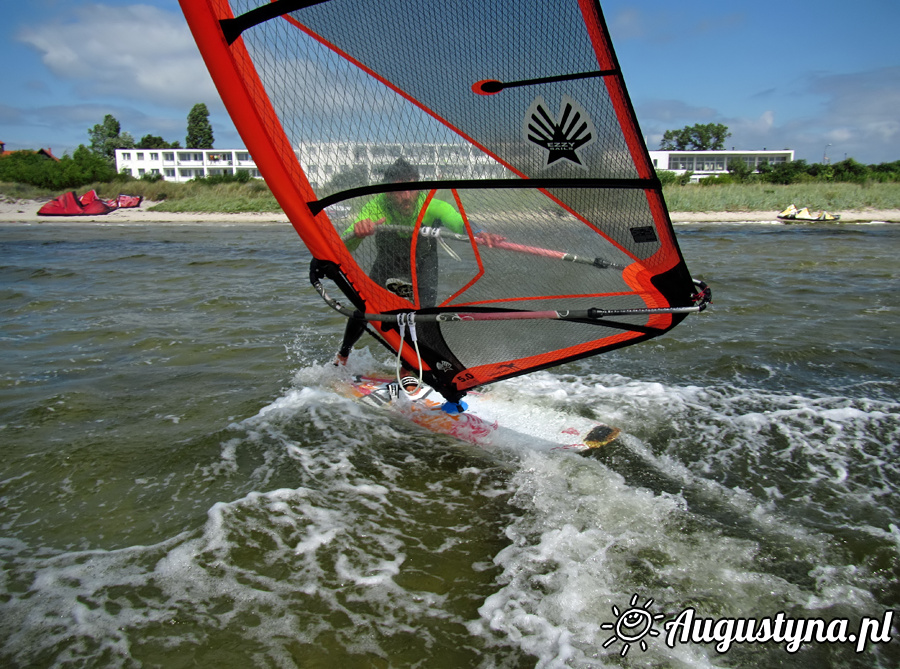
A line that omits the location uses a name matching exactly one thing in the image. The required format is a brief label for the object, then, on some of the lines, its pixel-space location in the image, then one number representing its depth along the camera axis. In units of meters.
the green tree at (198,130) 75.25
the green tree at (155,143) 76.38
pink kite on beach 28.73
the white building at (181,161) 72.56
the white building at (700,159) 70.88
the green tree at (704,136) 76.69
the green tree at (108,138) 81.06
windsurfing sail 2.35
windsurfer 2.97
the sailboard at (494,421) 3.73
